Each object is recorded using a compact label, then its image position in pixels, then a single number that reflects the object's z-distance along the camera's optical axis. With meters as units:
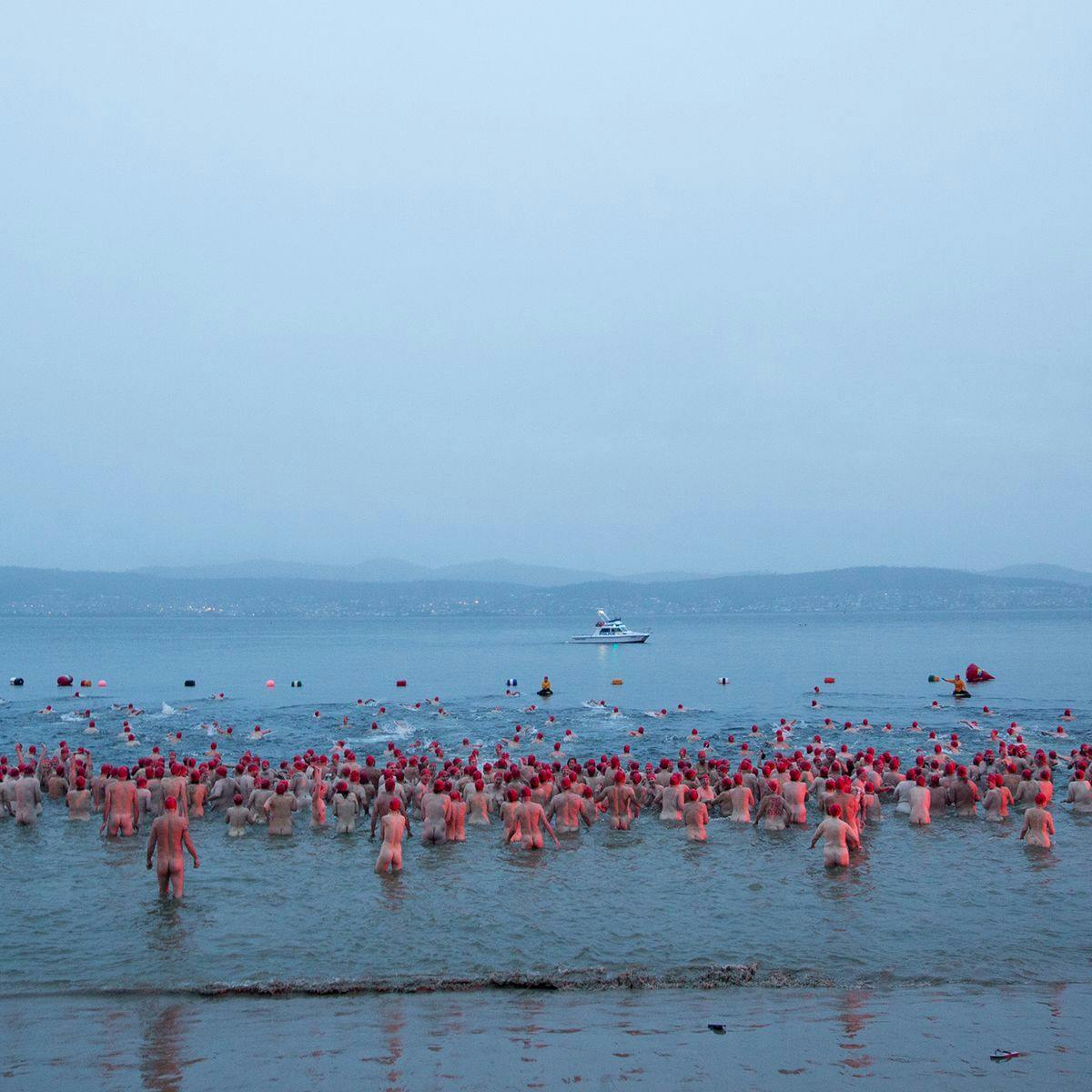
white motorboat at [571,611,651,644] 120.18
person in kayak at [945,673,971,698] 53.00
